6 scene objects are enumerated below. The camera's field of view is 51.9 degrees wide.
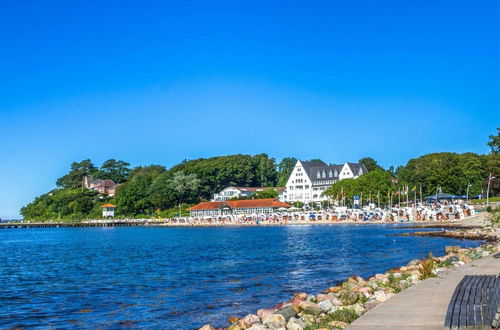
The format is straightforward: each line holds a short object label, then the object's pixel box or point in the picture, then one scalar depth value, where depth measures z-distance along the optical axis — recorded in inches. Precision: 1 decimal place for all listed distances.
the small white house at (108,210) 5565.9
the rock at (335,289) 656.4
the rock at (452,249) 1022.4
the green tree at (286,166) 6738.2
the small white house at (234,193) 5318.4
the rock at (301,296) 596.7
